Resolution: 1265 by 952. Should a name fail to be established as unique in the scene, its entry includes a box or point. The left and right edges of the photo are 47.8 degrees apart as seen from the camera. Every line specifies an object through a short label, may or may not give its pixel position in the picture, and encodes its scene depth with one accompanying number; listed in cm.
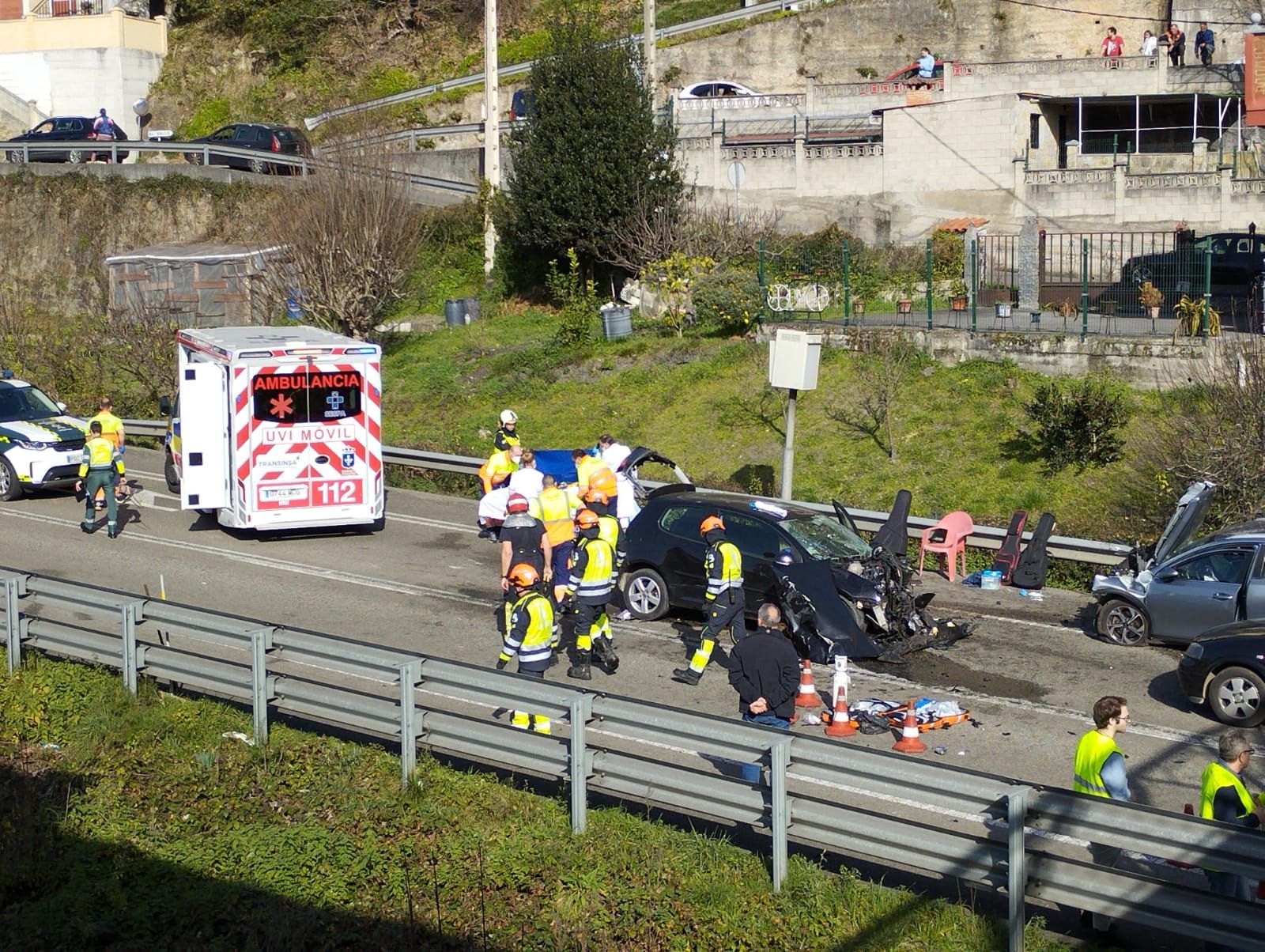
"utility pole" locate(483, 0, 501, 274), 3466
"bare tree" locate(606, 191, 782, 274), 3081
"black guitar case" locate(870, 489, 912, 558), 1602
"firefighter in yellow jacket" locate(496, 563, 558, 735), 1132
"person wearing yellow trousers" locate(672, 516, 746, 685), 1310
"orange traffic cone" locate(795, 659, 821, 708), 1240
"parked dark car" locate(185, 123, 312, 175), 4194
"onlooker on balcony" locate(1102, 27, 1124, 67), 4131
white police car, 2073
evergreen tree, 3231
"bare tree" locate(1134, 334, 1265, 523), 1761
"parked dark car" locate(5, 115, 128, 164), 4184
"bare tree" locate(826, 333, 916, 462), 2333
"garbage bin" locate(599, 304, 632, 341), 2927
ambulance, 1777
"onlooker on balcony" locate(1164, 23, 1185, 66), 3894
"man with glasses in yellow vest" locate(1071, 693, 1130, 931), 845
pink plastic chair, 1750
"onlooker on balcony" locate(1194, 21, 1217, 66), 3834
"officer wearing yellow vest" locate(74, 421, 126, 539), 1862
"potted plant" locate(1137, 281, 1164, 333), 2416
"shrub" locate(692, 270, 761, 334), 2766
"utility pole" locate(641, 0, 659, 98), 3475
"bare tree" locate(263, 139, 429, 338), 3017
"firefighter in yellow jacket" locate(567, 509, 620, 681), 1279
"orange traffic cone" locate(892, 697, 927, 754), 1130
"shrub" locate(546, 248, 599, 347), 2914
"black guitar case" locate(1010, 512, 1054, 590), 1664
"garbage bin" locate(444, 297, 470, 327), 3387
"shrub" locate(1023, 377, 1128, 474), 2077
